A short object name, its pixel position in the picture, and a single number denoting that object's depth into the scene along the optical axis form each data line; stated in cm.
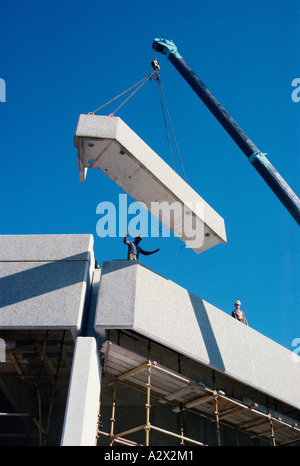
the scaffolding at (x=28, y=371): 917
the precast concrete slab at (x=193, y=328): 856
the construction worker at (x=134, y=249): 988
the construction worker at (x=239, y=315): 1134
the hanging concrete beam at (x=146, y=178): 912
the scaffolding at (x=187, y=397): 888
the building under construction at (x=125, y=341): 846
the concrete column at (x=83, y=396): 724
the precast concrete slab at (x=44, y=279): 845
